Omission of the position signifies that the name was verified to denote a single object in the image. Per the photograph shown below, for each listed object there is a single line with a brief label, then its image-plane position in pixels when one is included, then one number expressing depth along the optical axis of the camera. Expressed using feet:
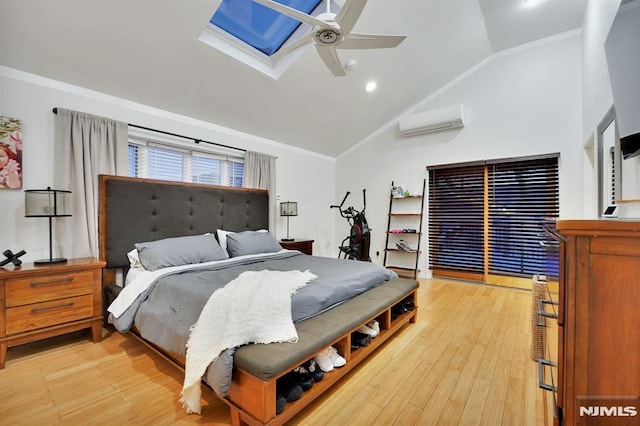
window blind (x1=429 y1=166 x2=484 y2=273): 14.16
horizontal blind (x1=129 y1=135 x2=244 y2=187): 10.37
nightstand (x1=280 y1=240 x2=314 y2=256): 13.73
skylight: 8.85
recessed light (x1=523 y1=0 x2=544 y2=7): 10.38
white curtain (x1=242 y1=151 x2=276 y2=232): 13.39
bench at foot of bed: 4.23
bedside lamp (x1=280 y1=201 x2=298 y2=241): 14.52
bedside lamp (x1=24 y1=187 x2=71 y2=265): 7.15
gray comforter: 5.68
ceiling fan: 5.82
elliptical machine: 15.16
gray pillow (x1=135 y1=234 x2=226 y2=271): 8.32
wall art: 7.49
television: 4.66
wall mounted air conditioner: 14.03
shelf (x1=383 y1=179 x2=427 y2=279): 15.74
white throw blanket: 4.59
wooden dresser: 2.39
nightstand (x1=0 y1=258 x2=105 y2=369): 6.38
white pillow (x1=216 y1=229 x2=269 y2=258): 11.08
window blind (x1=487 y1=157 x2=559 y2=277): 12.48
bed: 4.50
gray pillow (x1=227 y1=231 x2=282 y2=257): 10.68
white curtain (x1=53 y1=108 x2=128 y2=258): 8.30
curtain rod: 9.77
